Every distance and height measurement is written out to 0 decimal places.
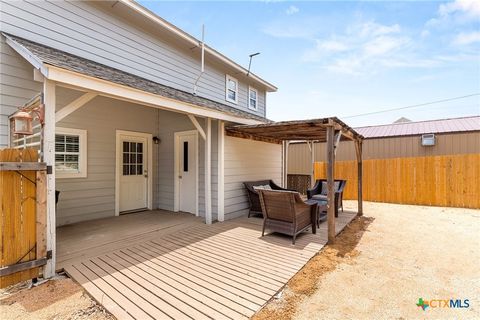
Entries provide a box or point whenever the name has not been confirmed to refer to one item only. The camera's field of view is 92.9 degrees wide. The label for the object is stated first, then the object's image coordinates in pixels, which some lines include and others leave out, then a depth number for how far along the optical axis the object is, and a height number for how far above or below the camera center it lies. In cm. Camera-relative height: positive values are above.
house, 387 +109
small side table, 599 -133
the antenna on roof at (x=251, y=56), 887 +416
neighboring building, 1045 +92
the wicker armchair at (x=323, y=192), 646 -95
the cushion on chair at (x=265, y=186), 666 -73
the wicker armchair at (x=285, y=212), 426 -99
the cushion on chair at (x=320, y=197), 685 -109
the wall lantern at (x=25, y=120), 292 +56
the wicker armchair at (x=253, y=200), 632 -106
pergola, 446 +79
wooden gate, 271 -64
